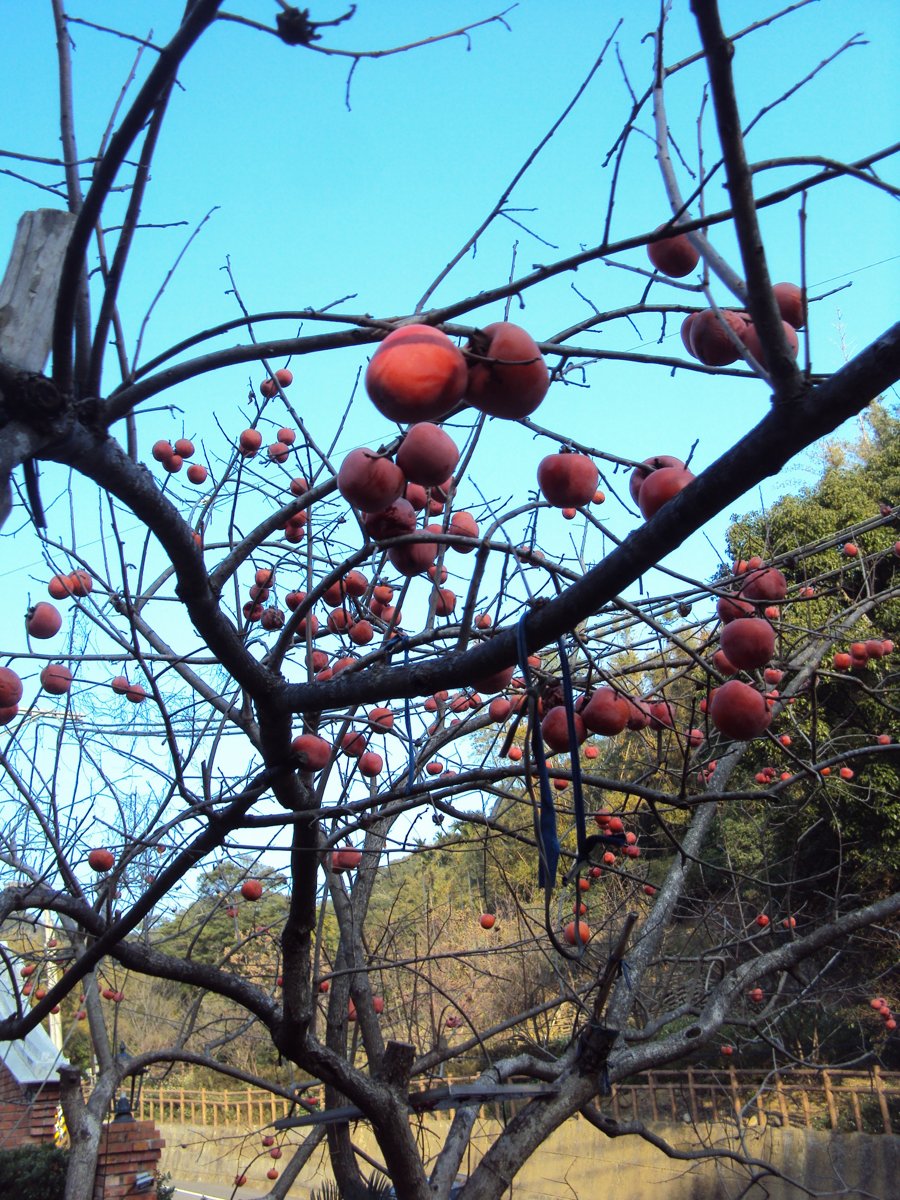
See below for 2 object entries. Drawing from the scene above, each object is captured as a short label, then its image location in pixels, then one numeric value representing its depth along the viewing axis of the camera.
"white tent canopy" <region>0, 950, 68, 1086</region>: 7.74
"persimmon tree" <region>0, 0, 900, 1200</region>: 1.23
